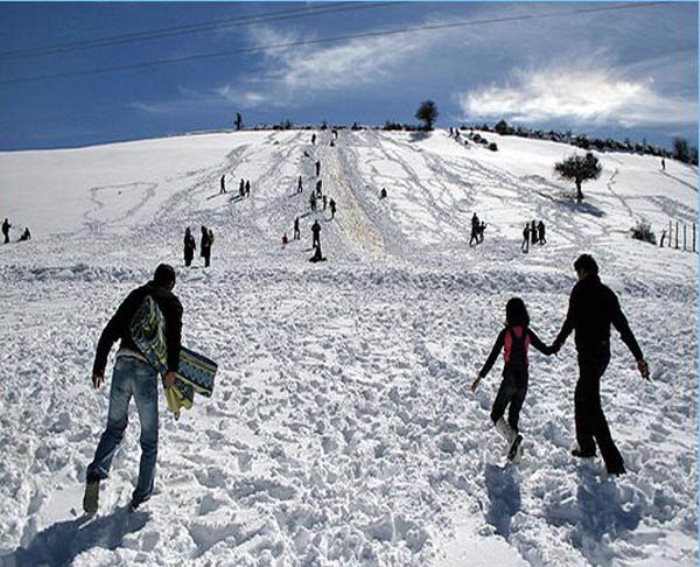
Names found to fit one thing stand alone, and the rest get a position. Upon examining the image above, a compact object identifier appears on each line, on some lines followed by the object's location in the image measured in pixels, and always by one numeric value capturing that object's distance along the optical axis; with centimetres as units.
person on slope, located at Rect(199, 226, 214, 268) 2591
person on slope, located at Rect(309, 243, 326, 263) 2826
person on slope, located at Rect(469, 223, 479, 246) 3725
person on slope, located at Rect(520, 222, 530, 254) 3477
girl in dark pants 614
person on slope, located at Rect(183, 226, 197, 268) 2534
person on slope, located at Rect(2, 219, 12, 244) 3769
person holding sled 487
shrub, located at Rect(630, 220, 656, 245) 4241
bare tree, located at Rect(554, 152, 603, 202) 6200
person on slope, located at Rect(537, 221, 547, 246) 3747
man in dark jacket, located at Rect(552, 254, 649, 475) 590
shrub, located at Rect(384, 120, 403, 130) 9769
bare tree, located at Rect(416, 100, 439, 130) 10100
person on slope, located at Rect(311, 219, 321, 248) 2925
